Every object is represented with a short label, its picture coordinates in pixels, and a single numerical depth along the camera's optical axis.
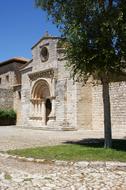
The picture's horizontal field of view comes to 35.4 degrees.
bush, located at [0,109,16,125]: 18.15
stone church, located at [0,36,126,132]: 11.98
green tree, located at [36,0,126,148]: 6.21
